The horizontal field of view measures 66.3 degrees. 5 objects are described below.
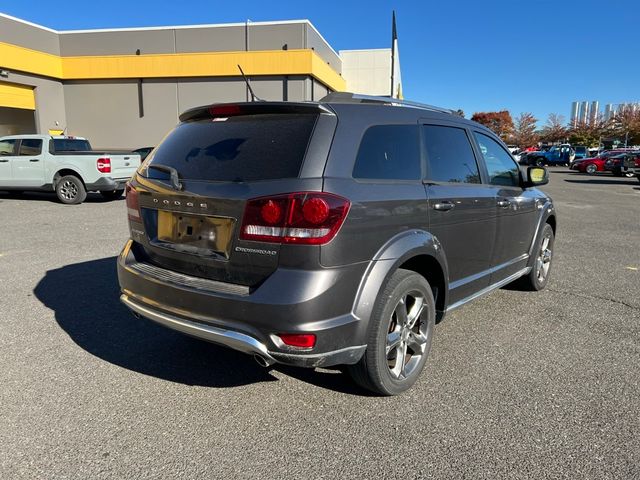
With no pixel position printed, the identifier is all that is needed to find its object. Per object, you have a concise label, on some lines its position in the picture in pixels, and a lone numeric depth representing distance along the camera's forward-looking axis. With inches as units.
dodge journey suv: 98.6
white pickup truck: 483.5
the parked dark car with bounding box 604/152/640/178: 1012.8
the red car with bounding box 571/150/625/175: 1198.0
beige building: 944.3
